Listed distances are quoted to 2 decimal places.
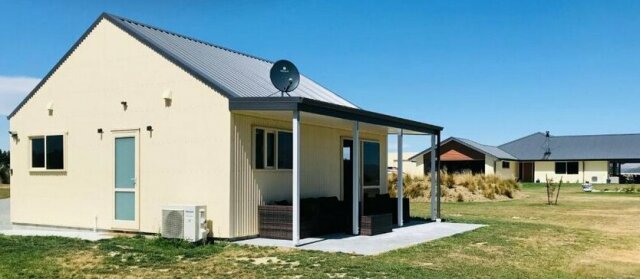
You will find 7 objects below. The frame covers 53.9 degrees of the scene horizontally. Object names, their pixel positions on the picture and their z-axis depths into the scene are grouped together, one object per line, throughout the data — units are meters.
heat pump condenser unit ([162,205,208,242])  11.41
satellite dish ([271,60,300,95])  12.53
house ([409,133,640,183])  50.72
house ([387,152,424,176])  51.32
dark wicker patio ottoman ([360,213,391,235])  13.17
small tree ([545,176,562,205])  26.32
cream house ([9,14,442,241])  11.97
